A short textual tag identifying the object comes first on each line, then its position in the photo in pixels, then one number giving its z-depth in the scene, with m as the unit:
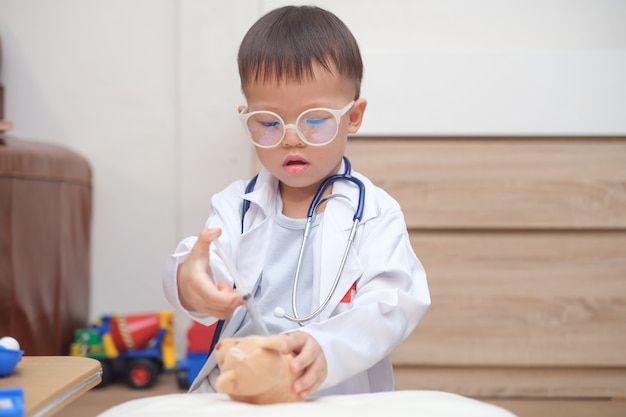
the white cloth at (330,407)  0.71
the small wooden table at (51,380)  0.75
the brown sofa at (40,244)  1.90
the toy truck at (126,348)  2.09
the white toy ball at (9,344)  0.89
